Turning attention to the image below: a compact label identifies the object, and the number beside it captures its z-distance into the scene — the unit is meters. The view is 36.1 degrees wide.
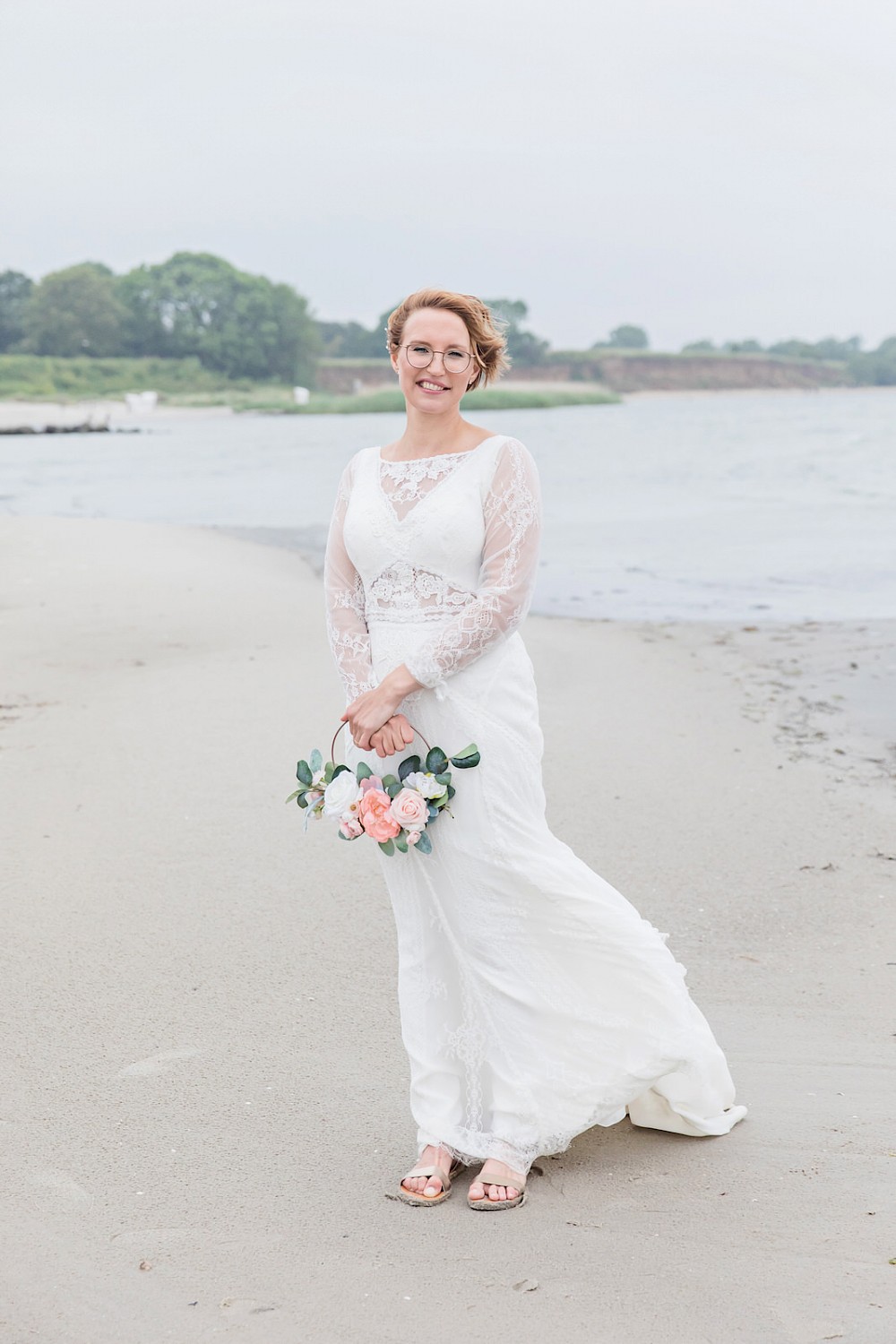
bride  3.17
